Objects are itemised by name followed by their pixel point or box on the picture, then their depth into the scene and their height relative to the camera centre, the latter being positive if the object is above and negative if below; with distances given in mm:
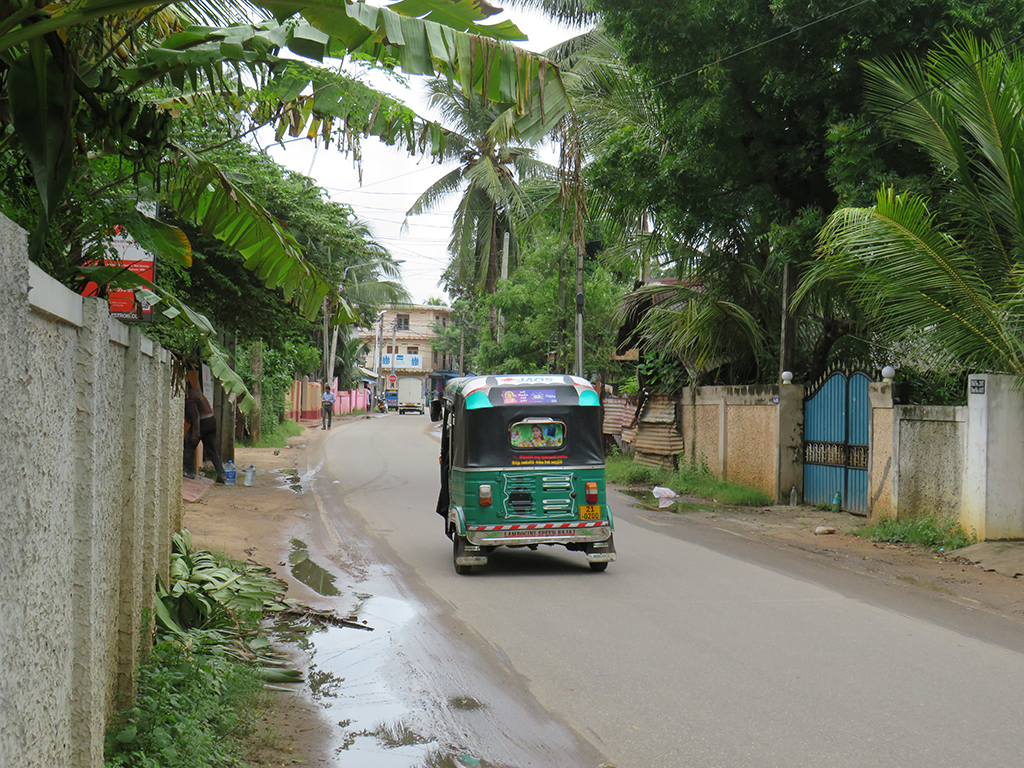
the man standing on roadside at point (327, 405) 41281 -460
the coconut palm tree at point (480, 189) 36062 +8393
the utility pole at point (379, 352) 75188 +3539
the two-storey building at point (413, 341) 105000 +6523
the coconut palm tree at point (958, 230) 11633 +2298
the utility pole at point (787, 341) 17859 +1144
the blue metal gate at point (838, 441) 15539 -730
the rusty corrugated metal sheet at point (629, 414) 25500 -457
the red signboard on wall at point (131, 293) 8133 +883
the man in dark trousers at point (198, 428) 17047 -652
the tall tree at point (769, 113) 14070 +4960
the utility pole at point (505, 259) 36656 +5549
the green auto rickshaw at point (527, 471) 10352 -849
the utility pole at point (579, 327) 24617 +1897
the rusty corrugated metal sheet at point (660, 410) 22650 -299
